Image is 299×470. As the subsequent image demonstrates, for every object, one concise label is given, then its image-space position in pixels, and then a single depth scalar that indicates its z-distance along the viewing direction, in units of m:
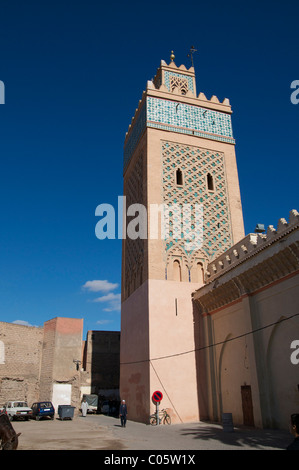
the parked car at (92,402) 22.51
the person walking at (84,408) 19.67
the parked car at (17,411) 17.56
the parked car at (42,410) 17.55
